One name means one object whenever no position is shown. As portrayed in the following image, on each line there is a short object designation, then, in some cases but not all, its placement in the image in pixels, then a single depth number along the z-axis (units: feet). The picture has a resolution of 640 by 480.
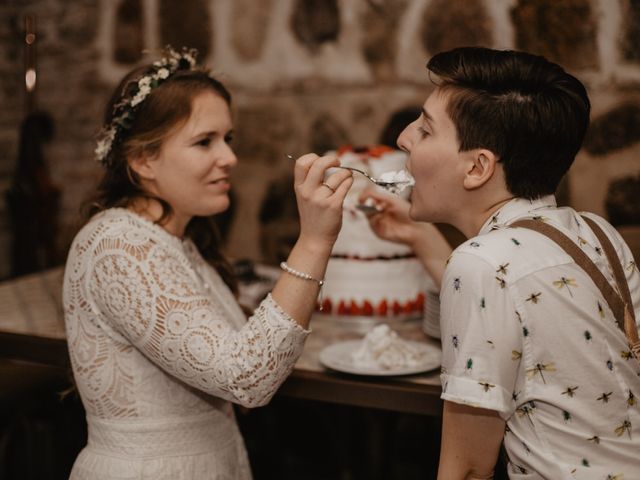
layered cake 7.93
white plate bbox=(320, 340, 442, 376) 6.10
